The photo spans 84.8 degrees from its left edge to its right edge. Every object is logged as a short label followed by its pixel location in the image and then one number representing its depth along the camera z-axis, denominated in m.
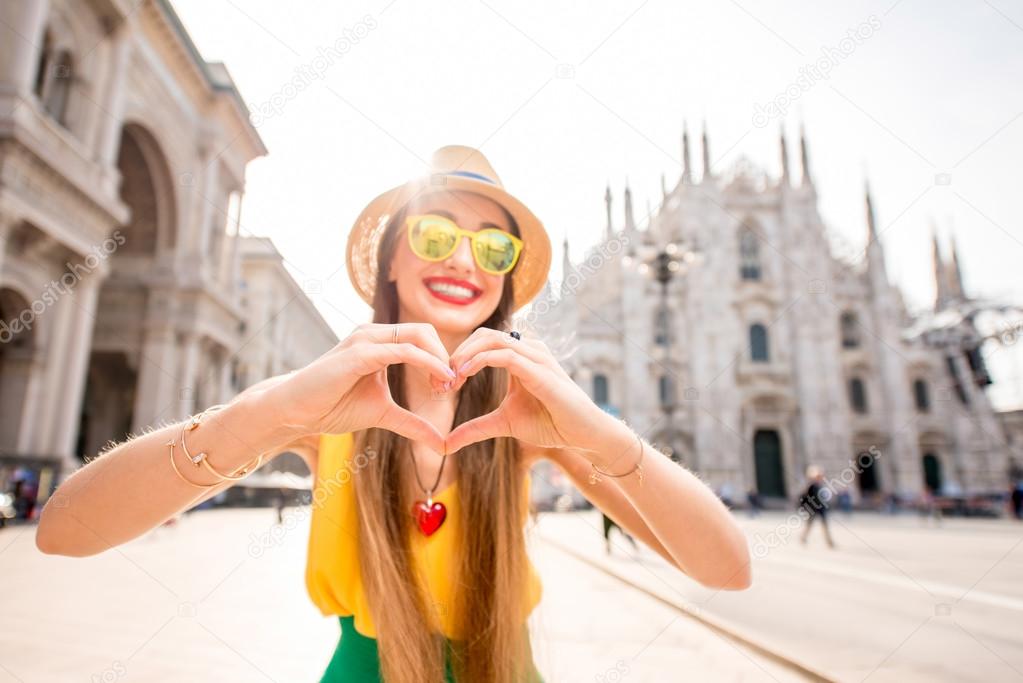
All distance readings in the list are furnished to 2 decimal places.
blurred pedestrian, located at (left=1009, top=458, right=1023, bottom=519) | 18.83
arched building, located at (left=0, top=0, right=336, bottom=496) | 11.46
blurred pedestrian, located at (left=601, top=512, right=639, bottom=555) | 9.88
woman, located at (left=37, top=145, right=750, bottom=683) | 1.06
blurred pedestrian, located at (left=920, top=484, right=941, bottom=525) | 22.04
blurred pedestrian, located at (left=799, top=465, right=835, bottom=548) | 11.70
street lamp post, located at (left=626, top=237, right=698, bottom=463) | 14.50
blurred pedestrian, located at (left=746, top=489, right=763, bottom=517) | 23.57
